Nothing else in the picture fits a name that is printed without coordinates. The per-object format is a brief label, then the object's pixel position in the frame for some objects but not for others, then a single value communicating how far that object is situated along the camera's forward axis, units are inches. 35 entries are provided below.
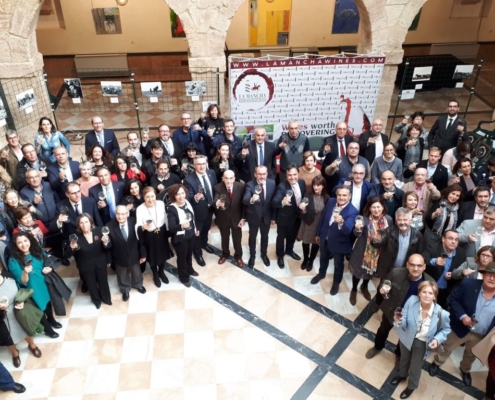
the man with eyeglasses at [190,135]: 291.6
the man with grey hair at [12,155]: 261.9
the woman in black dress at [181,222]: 225.9
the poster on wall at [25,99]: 332.2
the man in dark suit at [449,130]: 302.8
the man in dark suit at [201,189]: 241.7
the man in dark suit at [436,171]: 248.5
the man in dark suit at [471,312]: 183.2
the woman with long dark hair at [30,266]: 199.5
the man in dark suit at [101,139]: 287.7
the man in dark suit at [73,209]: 223.9
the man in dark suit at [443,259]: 196.4
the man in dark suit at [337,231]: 217.3
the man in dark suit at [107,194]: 235.0
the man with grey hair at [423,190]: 233.1
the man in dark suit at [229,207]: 240.8
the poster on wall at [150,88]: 361.1
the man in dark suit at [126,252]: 221.1
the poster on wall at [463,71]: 378.9
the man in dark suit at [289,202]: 235.5
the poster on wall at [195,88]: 353.4
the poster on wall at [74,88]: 355.6
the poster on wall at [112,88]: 364.8
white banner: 339.9
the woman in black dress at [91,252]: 212.4
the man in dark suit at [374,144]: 283.1
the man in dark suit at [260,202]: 238.2
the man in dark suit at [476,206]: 215.6
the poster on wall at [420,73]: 368.5
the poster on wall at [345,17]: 538.3
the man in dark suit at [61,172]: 250.4
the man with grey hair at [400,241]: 200.2
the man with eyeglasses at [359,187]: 229.6
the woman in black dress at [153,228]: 222.8
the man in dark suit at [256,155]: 275.9
